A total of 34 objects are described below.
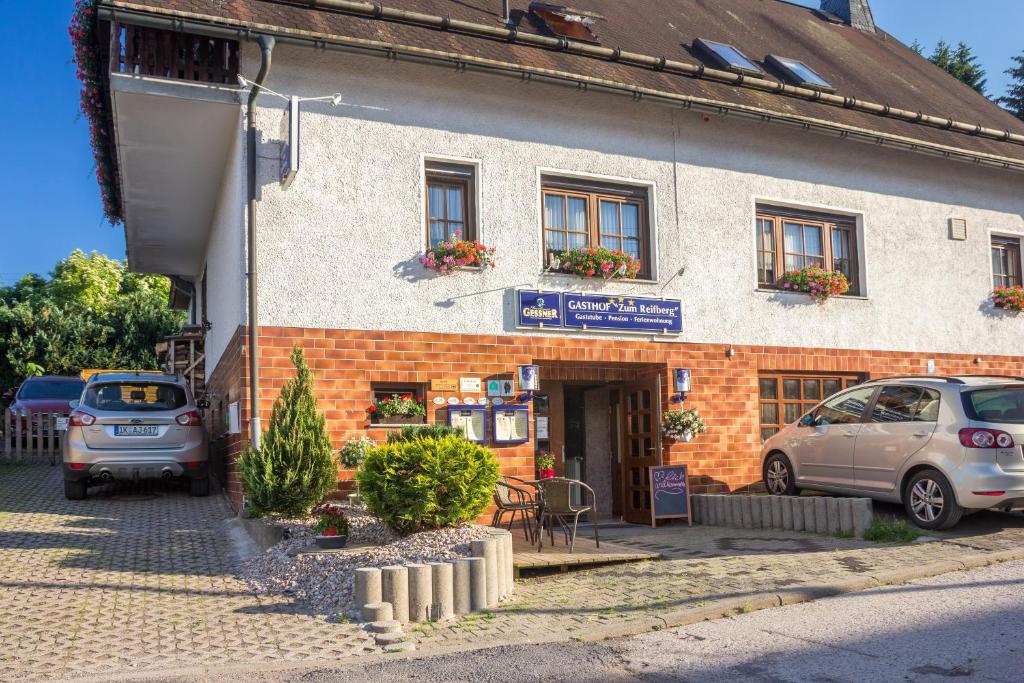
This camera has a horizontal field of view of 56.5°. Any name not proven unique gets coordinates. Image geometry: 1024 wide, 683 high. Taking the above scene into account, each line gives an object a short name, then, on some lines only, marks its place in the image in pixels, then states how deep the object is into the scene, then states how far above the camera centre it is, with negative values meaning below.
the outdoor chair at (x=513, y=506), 9.83 -0.91
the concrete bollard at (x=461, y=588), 7.48 -1.32
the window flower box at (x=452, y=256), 11.71 +2.01
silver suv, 12.02 -0.10
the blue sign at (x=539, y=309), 12.38 +1.41
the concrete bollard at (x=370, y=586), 7.23 -1.25
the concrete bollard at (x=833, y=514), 10.78 -1.17
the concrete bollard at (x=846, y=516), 10.60 -1.18
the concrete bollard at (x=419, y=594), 7.29 -1.32
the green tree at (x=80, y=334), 31.66 +3.20
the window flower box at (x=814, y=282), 14.44 +1.96
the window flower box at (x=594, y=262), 12.70 +2.06
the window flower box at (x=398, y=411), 11.40 +0.12
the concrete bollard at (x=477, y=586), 7.55 -1.32
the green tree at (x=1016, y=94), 35.88 +11.79
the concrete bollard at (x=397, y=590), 7.23 -1.28
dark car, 19.36 +0.73
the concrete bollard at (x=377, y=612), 7.04 -1.41
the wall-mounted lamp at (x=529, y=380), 12.21 +0.48
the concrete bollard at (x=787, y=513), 11.38 -1.21
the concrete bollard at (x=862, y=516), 10.48 -1.16
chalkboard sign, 12.75 -1.04
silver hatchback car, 9.60 -0.40
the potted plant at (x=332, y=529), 8.63 -0.98
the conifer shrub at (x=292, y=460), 9.63 -0.37
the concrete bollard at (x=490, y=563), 7.71 -1.18
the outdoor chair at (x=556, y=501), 9.86 -0.87
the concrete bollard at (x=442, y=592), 7.36 -1.33
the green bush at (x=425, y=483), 8.57 -0.57
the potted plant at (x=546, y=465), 13.25 -0.66
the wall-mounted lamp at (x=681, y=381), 13.31 +0.47
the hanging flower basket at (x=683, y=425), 13.09 -0.15
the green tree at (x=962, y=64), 35.34 +12.73
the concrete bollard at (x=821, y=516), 10.91 -1.20
